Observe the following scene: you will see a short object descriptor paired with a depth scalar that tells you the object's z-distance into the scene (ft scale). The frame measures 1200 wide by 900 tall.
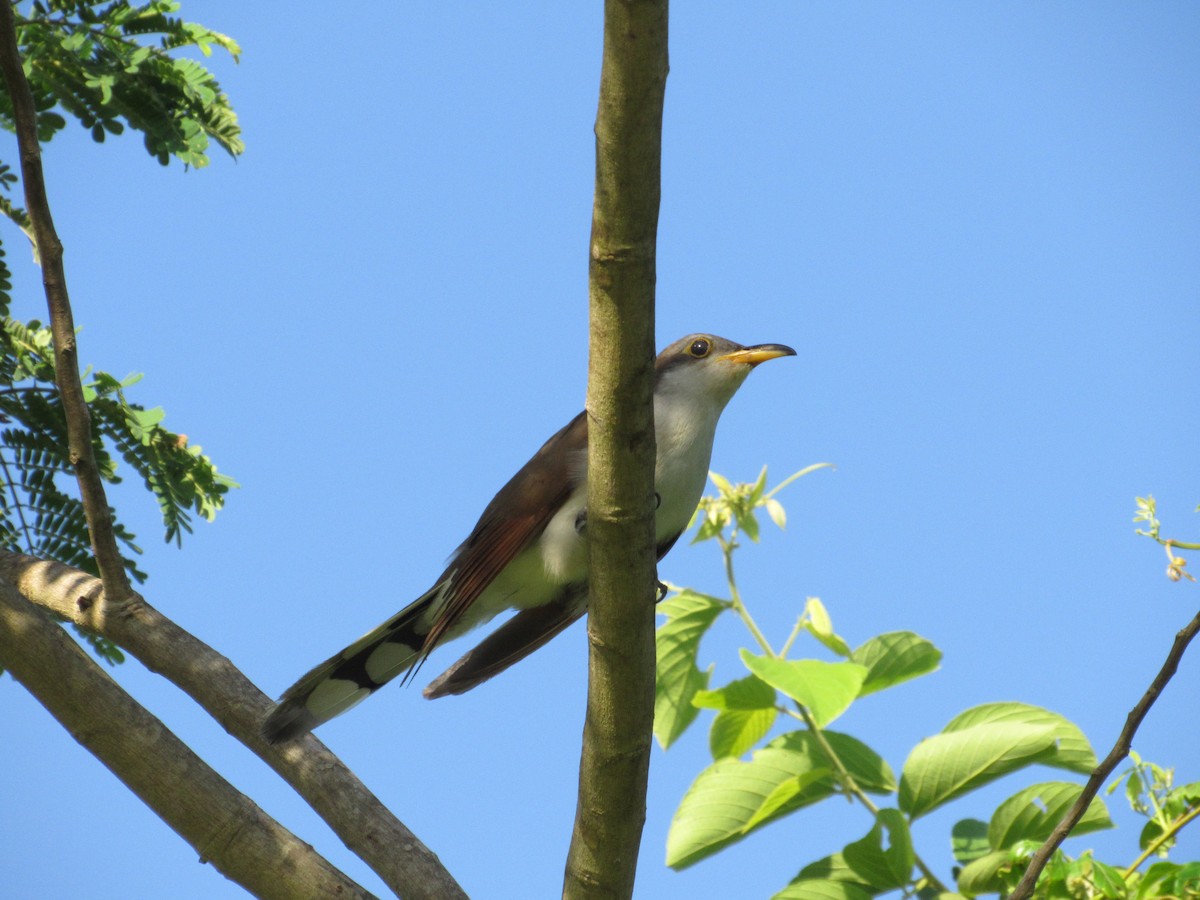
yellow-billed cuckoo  25.40
